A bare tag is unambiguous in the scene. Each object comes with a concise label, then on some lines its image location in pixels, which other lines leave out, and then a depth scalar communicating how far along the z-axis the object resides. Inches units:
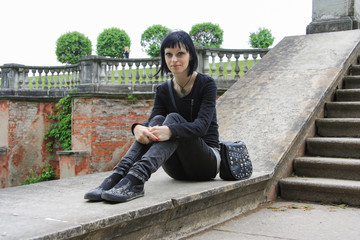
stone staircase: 151.6
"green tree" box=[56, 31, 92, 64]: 1095.6
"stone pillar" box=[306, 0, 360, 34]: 317.4
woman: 107.7
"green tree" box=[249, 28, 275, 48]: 986.1
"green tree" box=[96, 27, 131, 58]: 1123.3
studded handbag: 129.5
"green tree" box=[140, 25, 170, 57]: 1182.3
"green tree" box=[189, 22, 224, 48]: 1157.1
